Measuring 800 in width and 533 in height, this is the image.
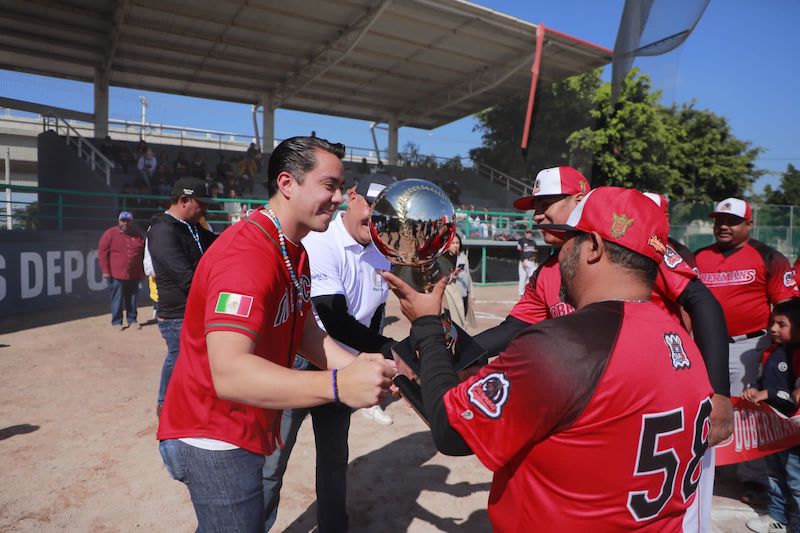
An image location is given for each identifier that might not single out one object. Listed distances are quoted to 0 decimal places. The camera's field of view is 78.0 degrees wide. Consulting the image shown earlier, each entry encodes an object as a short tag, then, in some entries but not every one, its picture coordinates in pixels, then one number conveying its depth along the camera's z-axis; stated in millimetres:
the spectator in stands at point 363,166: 28422
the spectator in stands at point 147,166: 18953
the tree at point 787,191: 48875
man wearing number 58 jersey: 1240
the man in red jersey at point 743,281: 4340
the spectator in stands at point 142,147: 19930
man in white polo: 2906
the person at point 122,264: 9891
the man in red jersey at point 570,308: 2354
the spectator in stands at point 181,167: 19641
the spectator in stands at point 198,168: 19875
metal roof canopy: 18203
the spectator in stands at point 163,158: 20069
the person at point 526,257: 13492
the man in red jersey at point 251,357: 1535
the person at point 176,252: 4516
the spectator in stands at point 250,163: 23438
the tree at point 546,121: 30984
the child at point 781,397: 3406
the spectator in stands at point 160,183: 18575
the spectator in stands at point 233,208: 14612
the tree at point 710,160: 36375
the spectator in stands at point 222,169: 22297
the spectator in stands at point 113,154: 20109
